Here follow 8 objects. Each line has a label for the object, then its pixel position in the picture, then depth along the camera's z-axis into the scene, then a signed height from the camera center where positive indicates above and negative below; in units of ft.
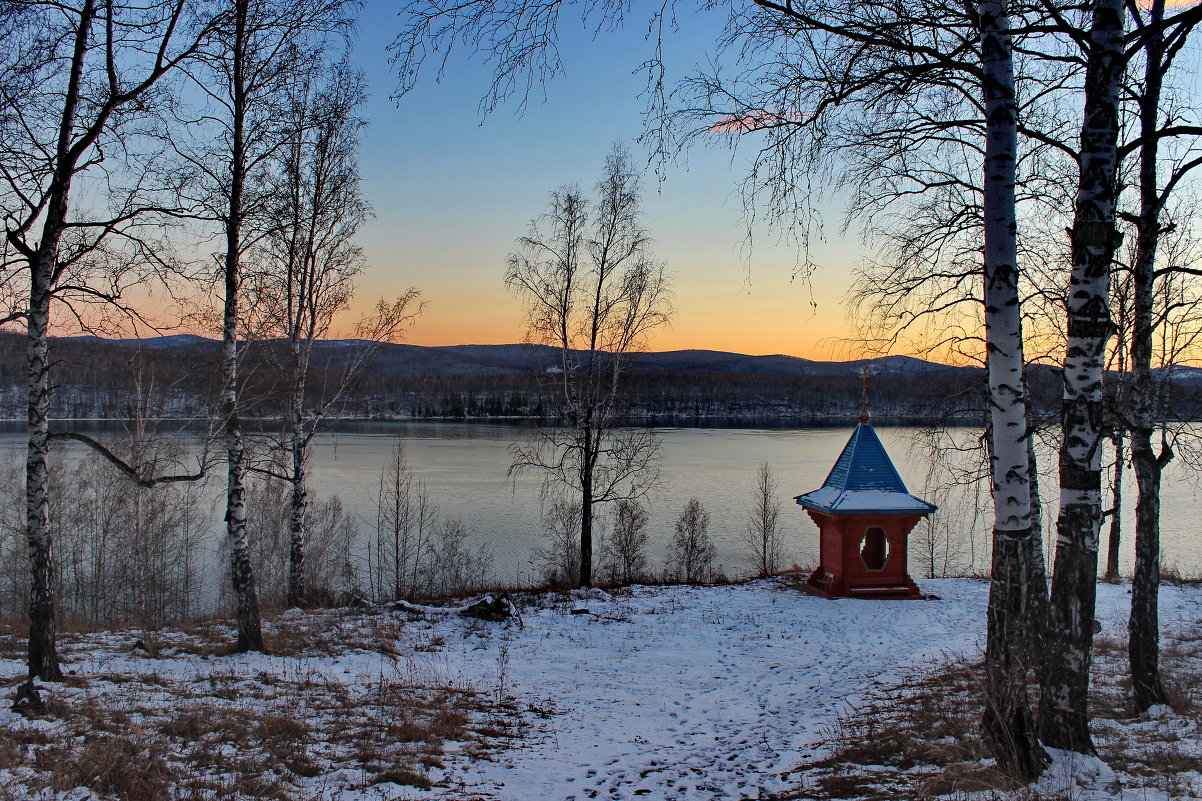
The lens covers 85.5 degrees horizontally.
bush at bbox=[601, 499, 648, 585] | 70.69 -17.05
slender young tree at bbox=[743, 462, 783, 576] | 72.58 -16.38
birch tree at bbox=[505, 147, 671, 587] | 45.91 +3.65
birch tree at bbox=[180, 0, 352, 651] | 24.93 +7.52
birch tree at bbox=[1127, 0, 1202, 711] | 16.92 +0.59
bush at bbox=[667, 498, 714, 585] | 72.18 -16.80
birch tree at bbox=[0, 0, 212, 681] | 18.38 +4.34
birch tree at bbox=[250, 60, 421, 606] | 37.14 +7.29
